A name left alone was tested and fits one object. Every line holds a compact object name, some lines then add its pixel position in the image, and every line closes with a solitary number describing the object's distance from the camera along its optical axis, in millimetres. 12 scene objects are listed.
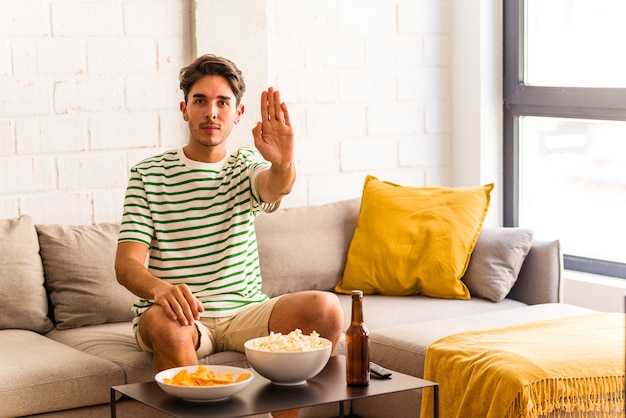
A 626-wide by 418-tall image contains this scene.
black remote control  2547
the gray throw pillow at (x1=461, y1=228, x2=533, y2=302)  3738
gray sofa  2914
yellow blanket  2732
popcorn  2465
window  4184
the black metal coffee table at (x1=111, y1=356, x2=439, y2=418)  2285
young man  3012
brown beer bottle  2467
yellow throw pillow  3777
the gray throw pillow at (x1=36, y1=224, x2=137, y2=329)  3414
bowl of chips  2311
